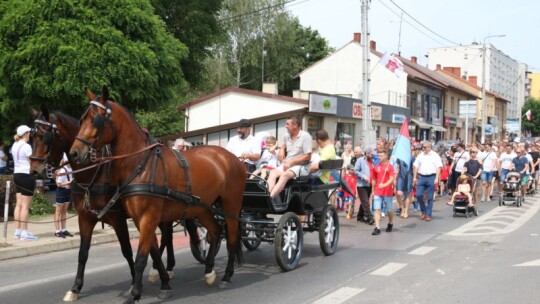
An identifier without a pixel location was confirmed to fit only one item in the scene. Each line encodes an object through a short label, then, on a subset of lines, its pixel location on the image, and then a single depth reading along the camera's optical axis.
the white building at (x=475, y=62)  85.38
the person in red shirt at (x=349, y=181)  16.55
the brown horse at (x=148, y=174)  6.22
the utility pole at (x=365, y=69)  20.86
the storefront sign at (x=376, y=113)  37.34
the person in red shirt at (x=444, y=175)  23.33
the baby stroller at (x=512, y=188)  18.89
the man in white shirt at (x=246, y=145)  9.84
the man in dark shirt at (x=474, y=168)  17.77
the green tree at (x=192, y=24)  24.47
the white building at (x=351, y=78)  46.72
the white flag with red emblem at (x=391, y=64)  24.08
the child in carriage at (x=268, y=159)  9.75
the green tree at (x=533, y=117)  99.25
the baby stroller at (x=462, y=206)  15.89
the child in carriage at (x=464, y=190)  15.86
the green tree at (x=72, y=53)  14.90
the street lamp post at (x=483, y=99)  41.91
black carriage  8.45
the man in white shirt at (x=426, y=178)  15.48
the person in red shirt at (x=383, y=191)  12.27
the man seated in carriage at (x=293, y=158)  8.72
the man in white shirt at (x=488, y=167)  21.02
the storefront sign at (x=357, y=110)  33.91
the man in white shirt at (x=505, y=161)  21.70
